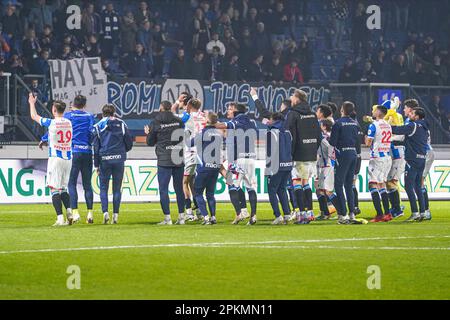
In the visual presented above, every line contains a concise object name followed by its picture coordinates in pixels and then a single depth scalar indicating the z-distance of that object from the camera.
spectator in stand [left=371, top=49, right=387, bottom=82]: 35.72
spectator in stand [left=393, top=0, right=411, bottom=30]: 38.53
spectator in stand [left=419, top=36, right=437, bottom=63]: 36.89
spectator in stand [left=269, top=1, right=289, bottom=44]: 35.28
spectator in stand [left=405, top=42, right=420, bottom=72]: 35.78
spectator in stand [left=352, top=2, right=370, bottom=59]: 36.38
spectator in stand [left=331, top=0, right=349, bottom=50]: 36.81
